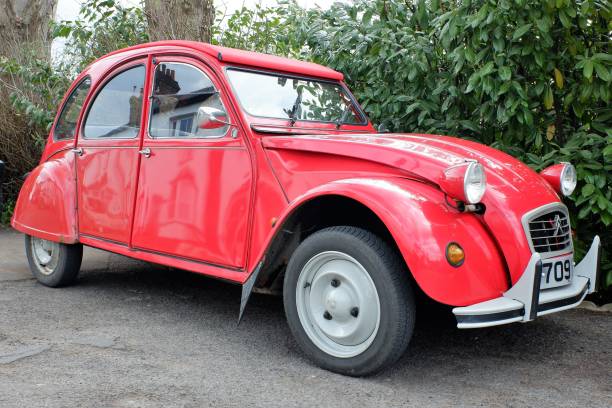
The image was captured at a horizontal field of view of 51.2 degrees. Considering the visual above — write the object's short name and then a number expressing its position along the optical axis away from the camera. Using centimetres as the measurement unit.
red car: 304
